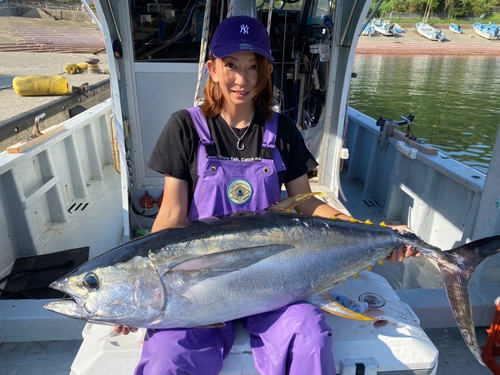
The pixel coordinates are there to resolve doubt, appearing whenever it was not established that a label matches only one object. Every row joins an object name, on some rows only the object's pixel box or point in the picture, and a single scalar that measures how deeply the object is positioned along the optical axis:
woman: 1.83
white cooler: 1.59
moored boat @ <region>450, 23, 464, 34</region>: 46.44
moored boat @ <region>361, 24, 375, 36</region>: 43.78
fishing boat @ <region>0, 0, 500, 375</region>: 1.76
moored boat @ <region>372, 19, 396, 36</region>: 43.91
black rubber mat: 2.89
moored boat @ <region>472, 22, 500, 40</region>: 42.94
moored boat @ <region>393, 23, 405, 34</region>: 44.78
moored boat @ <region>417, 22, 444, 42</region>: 42.34
